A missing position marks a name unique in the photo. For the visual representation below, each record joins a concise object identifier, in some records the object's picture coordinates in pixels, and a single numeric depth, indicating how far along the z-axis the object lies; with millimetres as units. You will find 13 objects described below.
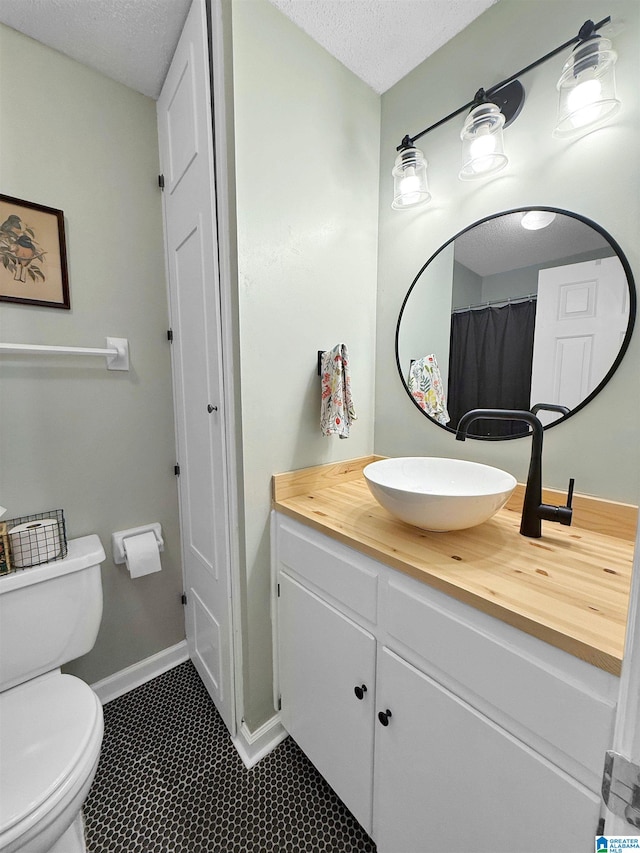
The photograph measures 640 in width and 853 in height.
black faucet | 897
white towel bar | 1198
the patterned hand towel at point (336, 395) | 1229
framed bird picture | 1201
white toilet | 756
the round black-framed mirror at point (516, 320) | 961
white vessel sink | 820
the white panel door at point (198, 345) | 1118
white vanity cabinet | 564
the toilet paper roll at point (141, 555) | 1426
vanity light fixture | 865
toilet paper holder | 1462
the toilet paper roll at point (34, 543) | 1144
